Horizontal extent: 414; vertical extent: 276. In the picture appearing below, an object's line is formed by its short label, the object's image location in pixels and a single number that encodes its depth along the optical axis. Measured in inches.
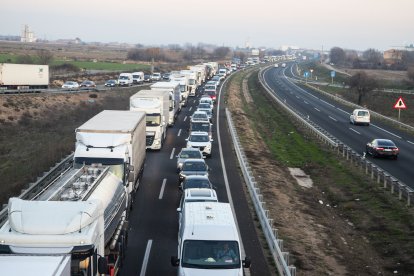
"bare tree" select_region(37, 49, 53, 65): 4566.2
